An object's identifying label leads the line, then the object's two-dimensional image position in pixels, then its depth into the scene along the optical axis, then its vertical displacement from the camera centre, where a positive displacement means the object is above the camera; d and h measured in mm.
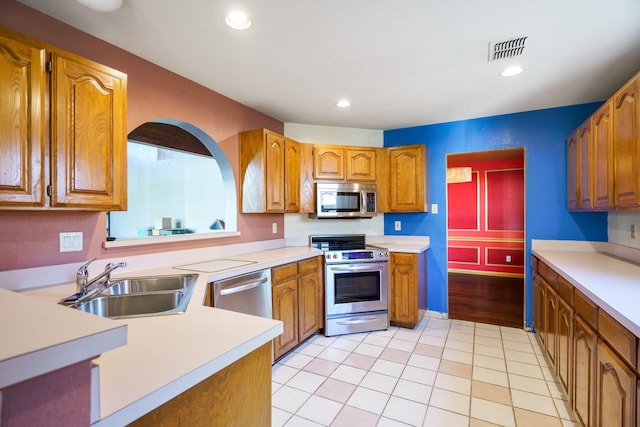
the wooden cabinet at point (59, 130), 1300 +414
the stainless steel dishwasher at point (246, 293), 1999 -555
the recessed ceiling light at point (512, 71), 2256 +1081
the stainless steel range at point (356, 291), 3104 -799
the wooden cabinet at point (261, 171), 2865 +429
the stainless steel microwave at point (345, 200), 3414 +166
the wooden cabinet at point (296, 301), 2516 -781
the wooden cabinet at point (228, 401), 753 -522
